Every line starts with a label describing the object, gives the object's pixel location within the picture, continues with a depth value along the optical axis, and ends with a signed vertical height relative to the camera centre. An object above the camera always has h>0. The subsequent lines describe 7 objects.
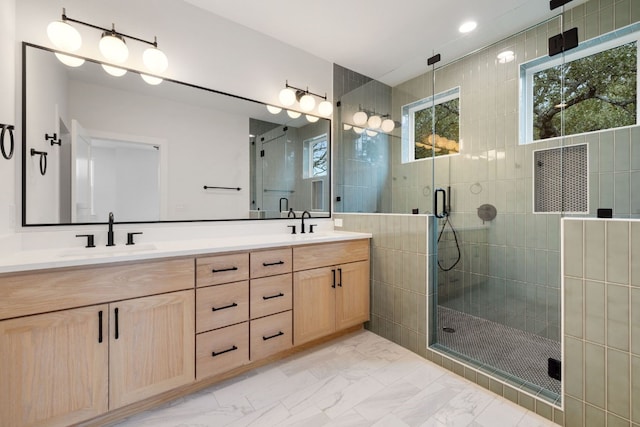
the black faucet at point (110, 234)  1.75 -0.12
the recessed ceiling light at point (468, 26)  2.45 +1.67
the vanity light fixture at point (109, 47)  1.64 +1.06
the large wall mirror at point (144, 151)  1.64 +0.46
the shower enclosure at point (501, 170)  1.97 +0.38
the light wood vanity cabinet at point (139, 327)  1.21 -0.60
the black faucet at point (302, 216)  2.68 -0.02
